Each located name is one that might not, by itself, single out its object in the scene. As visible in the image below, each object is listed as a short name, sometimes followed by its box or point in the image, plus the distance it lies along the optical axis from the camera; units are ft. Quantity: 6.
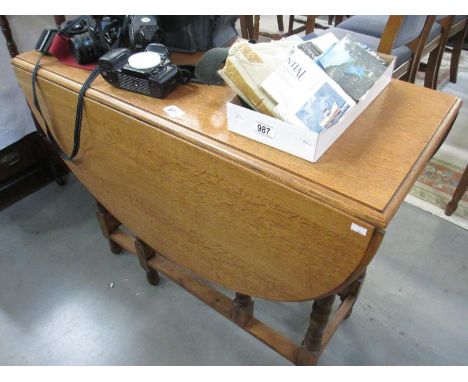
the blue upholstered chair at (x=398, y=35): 5.10
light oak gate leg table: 2.10
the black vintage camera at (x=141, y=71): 2.78
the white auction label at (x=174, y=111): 2.68
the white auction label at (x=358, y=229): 1.95
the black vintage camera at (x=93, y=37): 3.15
